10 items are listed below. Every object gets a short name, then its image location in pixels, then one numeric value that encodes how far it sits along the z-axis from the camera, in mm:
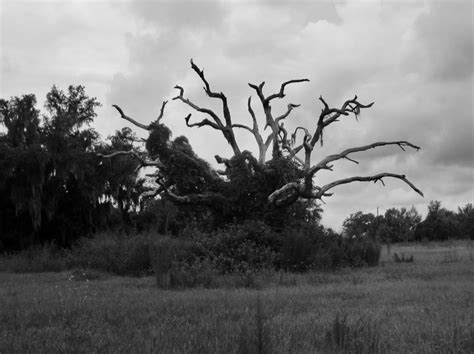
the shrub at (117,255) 20156
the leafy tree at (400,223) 84250
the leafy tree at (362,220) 92088
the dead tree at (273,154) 26141
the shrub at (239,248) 19562
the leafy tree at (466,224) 76000
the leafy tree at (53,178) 33844
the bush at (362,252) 22875
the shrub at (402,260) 24953
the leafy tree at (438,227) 76438
